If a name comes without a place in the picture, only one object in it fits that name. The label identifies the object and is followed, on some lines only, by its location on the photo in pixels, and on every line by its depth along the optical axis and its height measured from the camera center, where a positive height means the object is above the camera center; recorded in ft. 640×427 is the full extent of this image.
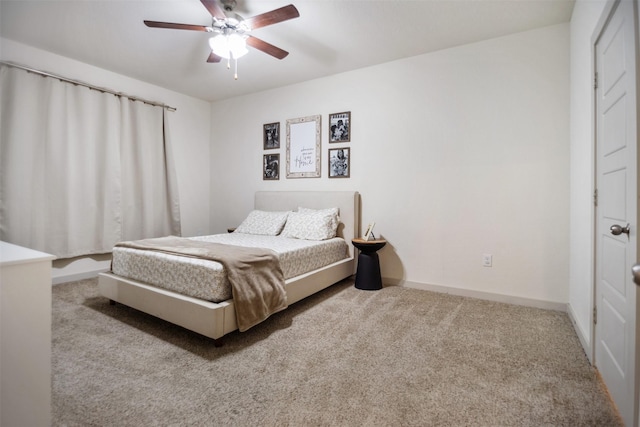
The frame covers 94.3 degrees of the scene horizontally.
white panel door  4.05 +0.02
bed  6.43 -2.09
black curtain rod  9.79 +4.76
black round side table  10.51 -2.07
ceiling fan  6.81 +4.56
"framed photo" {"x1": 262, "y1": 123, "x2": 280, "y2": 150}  13.98 +3.52
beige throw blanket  6.68 -1.59
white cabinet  3.20 -1.46
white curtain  9.84 +1.60
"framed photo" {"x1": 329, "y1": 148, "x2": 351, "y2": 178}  12.14 +1.93
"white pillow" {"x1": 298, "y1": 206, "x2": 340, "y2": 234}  11.51 -0.17
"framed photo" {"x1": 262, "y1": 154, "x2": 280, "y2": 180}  14.08 +2.04
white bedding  6.68 -1.48
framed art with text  12.88 +2.74
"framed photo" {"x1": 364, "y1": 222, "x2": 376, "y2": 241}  10.85 -0.93
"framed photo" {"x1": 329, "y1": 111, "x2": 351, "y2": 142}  12.04 +3.38
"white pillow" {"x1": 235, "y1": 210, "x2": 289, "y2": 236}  12.08 -0.60
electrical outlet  9.60 -1.68
